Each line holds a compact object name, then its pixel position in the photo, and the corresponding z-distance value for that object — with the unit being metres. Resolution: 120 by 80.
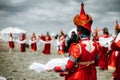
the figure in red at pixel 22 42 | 19.60
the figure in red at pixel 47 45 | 17.76
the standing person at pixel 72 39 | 10.41
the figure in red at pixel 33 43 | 20.18
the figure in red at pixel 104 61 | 9.04
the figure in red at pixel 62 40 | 15.97
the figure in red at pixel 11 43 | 19.33
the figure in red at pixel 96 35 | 10.64
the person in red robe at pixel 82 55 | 3.09
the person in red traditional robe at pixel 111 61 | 8.24
